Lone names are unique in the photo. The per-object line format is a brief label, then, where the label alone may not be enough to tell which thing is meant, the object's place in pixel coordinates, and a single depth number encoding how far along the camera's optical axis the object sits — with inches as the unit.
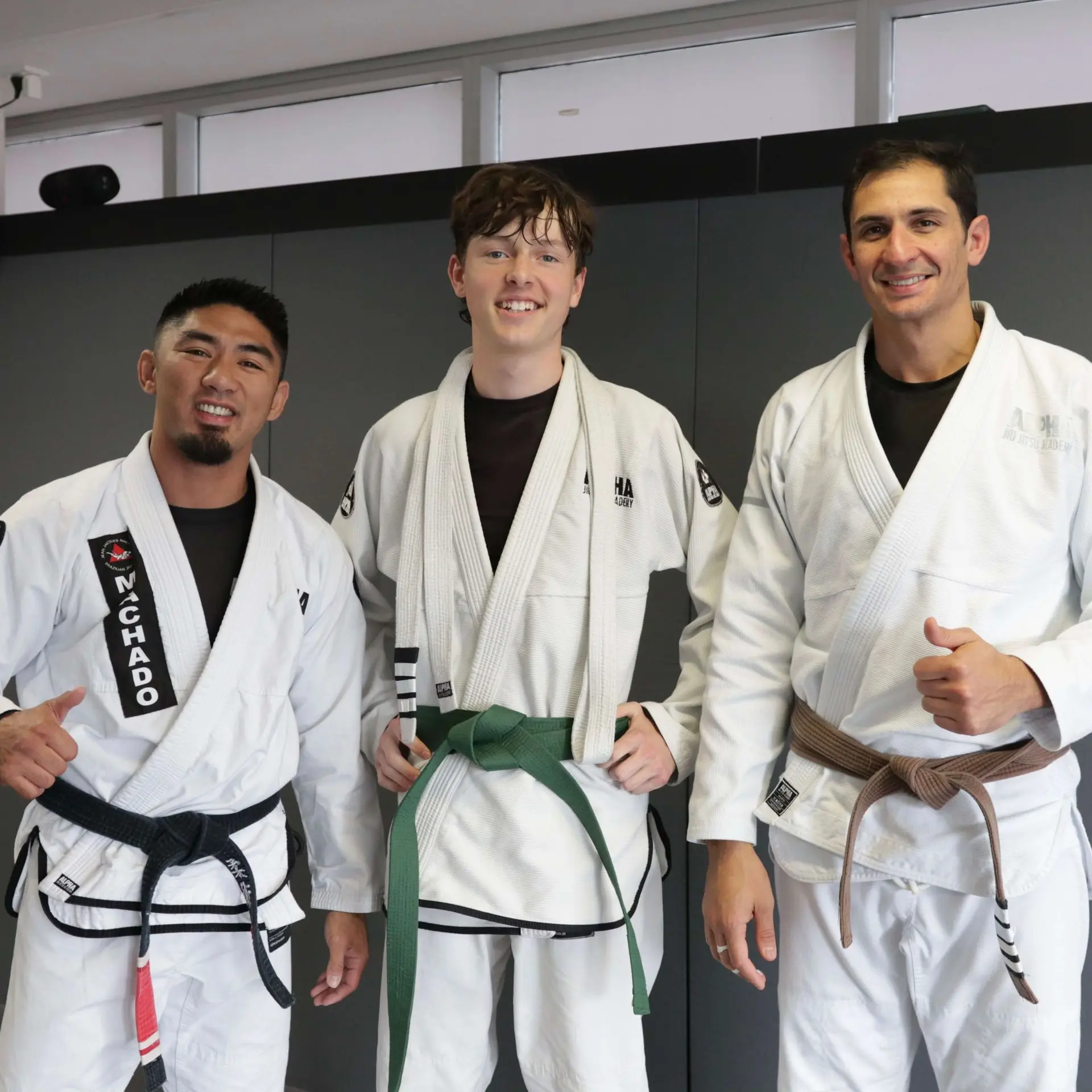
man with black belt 64.8
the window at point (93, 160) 145.8
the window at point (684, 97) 110.3
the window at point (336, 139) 128.8
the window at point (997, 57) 101.3
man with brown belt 63.5
